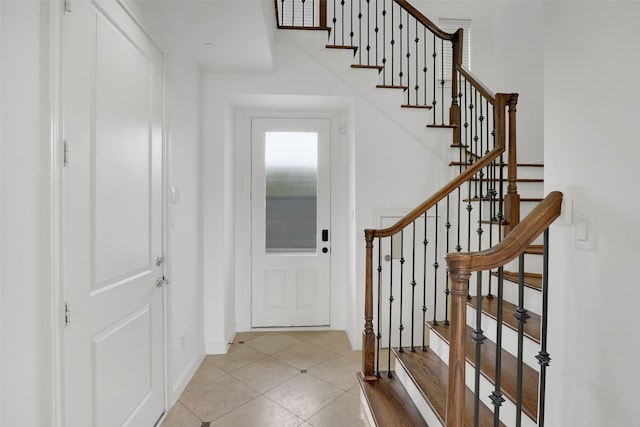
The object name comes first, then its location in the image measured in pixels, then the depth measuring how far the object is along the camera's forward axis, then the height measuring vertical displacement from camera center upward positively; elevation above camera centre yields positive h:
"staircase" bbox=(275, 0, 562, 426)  1.05 -0.37
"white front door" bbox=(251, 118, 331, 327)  3.65 -0.19
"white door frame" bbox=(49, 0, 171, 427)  1.16 +0.10
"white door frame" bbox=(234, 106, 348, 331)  3.61 +0.00
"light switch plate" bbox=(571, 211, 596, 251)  1.00 -0.06
